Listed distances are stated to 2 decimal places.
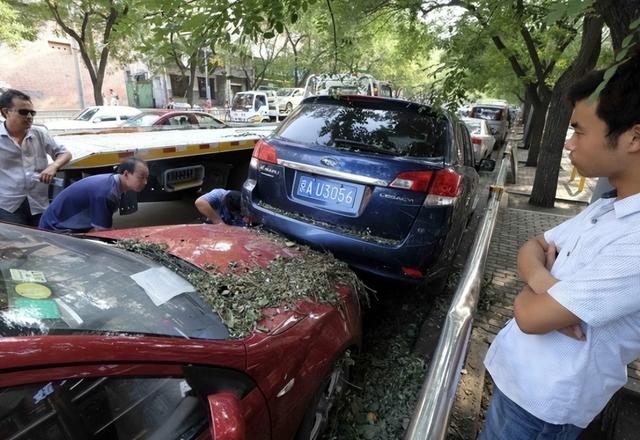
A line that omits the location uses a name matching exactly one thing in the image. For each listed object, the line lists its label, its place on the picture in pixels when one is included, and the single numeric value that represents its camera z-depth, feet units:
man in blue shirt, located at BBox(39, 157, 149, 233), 10.36
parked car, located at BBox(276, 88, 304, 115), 80.49
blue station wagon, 8.78
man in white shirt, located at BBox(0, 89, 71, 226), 10.55
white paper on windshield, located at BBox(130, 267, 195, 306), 5.10
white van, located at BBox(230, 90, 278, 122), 68.44
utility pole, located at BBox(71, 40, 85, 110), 79.20
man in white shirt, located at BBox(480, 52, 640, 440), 3.43
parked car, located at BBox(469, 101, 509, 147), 53.16
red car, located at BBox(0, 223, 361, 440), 3.27
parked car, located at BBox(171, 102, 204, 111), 73.00
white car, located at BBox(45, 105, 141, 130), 35.76
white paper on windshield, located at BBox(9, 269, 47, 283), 4.31
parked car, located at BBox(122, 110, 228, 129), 31.81
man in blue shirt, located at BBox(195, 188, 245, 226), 12.39
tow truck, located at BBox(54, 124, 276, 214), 13.15
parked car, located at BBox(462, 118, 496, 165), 32.53
